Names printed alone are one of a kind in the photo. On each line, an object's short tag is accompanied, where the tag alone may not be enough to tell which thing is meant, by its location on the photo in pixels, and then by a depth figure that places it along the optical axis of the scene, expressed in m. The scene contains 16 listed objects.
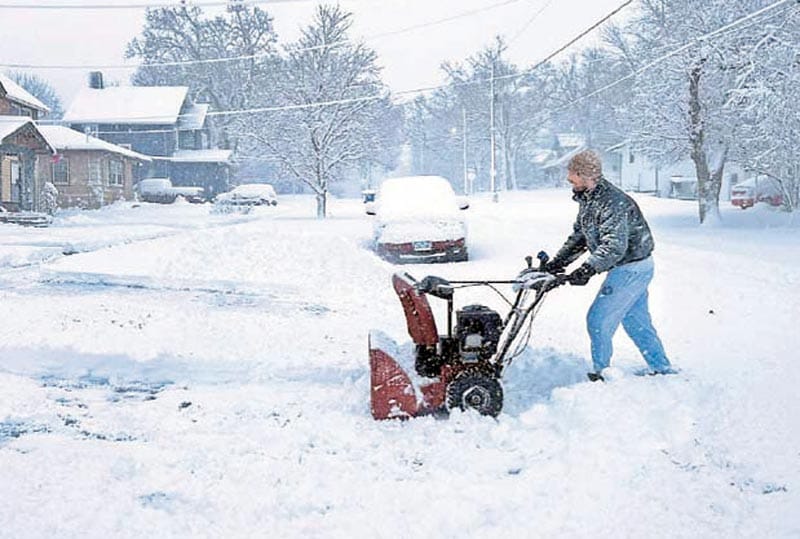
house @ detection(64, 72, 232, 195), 51.25
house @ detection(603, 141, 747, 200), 47.31
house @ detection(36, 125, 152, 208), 40.28
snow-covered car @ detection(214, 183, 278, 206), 42.94
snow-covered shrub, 33.06
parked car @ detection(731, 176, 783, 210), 31.70
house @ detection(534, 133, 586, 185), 67.75
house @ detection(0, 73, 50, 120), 34.38
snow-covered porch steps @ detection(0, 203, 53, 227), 27.23
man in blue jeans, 4.88
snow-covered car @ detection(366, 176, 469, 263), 13.19
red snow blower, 4.57
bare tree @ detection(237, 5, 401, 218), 33.12
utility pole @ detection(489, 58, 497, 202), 40.58
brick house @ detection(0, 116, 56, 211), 30.86
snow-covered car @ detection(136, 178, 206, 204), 49.19
